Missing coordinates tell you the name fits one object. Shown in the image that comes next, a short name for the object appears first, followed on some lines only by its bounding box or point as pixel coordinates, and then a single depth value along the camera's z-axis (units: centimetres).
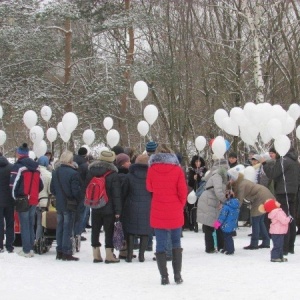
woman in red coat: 835
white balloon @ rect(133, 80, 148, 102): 1672
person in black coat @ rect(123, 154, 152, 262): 1048
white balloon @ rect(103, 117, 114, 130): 1917
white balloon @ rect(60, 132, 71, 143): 1728
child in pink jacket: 1001
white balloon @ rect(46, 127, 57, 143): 1898
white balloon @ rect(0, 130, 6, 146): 1839
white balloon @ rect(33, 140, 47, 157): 1714
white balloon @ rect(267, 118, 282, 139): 1212
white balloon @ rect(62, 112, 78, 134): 1689
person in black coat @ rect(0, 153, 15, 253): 1113
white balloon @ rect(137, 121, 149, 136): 1792
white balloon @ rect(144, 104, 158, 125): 1673
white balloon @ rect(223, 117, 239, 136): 1468
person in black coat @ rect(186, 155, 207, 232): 1518
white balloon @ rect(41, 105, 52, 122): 1889
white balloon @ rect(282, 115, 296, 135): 1282
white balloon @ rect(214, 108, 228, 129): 1549
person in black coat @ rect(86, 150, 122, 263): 1032
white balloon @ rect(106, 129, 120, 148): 1786
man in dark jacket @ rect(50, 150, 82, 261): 1059
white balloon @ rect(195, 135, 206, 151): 1698
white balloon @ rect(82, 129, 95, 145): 1872
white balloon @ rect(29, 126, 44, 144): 1714
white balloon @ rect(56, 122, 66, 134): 1748
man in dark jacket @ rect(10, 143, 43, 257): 1081
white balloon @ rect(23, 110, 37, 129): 1819
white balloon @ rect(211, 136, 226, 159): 1304
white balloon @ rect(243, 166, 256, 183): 1370
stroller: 1136
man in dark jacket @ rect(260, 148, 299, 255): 1088
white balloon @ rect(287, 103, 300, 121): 1502
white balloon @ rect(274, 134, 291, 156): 1116
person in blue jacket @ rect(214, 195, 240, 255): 1108
